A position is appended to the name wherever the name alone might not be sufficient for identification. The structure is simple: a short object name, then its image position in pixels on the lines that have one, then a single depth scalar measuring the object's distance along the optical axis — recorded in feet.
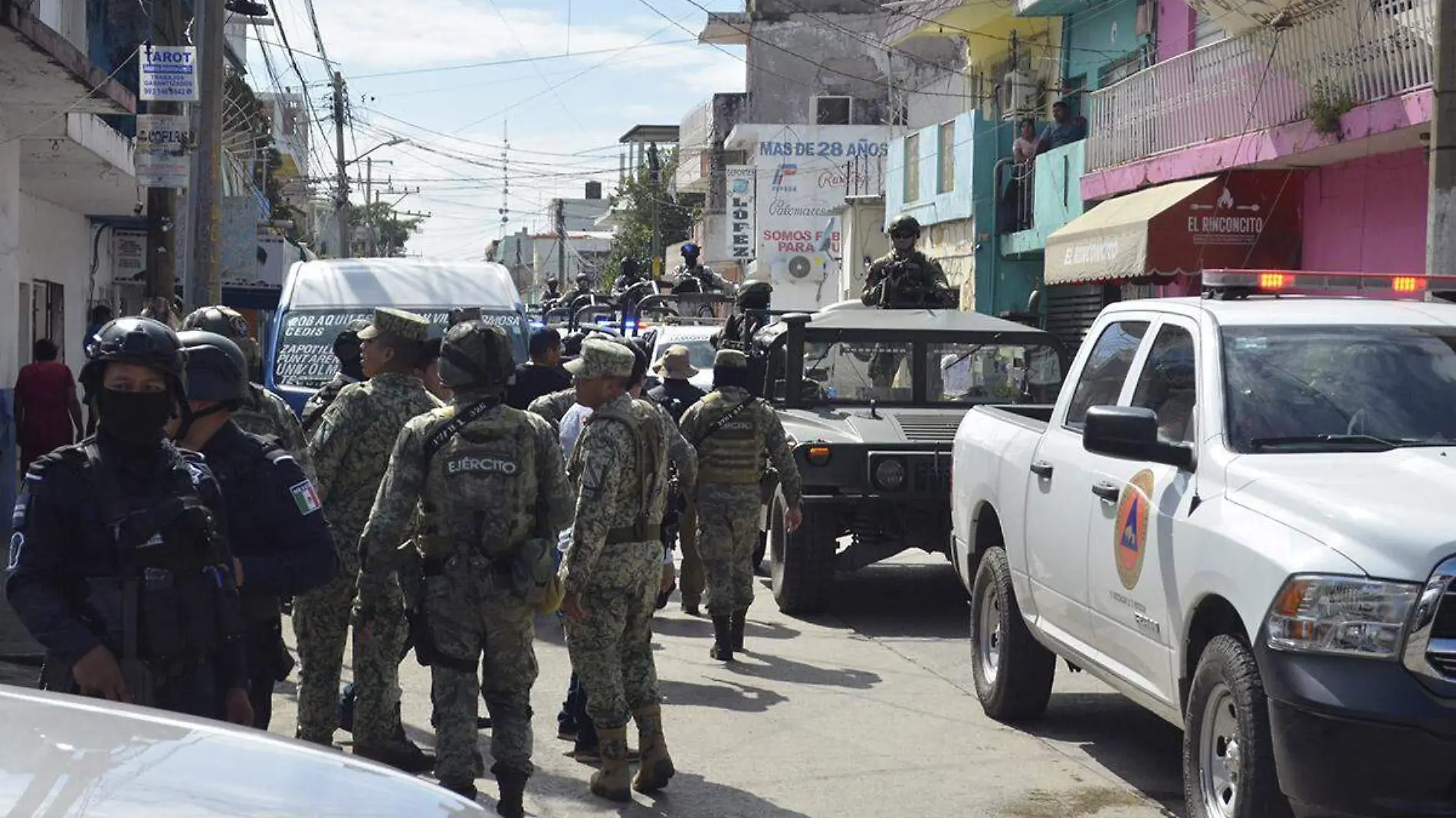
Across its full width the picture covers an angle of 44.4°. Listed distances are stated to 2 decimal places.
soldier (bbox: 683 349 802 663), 32.40
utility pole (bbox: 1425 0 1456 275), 35.73
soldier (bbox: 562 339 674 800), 22.08
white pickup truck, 15.94
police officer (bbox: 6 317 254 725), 13.71
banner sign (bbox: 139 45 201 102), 47.65
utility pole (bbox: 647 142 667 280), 193.00
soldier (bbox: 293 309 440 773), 22.65
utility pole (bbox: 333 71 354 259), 162.20
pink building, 49.96
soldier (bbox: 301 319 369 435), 25.79
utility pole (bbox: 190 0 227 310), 51.21
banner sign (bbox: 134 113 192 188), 48.47
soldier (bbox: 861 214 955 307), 45.73
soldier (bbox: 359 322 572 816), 19.80
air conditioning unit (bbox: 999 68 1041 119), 90.63
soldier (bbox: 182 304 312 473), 20.68
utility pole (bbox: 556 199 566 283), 302.86
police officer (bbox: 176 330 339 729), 15.89
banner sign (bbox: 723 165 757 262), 169.89
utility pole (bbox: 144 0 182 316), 54.49
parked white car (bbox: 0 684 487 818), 8.88
